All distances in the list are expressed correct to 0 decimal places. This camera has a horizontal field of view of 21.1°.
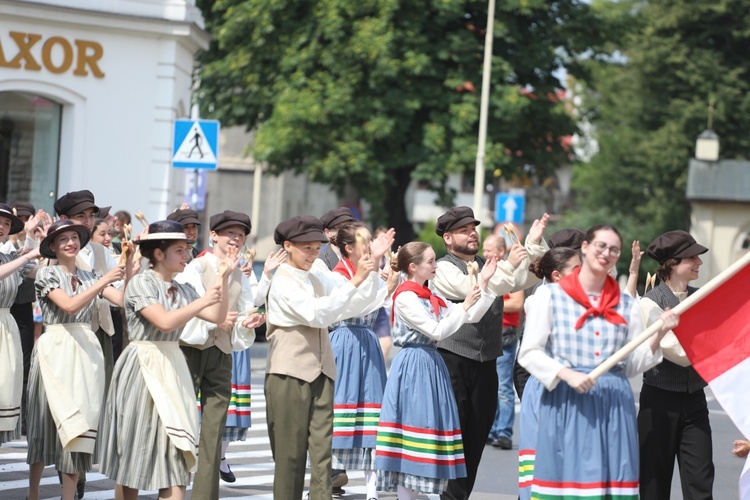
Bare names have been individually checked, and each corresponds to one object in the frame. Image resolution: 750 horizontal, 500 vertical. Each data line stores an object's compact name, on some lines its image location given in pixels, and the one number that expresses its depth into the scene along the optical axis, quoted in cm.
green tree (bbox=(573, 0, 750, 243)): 6229
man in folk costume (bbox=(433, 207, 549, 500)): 1393
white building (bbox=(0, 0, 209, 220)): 3082
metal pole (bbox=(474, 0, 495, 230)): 4154
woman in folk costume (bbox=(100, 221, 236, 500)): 1164
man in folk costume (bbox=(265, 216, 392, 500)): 1210
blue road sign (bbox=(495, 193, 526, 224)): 5150
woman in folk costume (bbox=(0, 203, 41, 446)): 1336
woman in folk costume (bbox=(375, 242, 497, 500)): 1310
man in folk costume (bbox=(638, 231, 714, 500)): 1215
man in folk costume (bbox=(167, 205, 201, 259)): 1497
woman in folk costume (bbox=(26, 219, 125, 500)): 1269
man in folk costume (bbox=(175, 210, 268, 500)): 1262
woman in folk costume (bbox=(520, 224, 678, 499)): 1032
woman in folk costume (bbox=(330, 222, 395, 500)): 1468
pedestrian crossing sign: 2479
